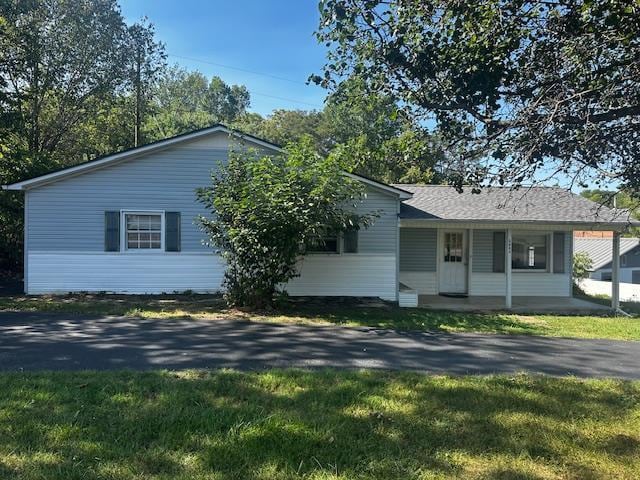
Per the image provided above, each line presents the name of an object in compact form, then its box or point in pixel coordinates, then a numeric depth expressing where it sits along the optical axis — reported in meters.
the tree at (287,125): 39.38
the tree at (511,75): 4.41
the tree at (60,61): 17.40
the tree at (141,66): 23.11
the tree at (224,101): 49.81
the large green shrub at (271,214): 9.21
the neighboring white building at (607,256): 33.81
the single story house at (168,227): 12.36
